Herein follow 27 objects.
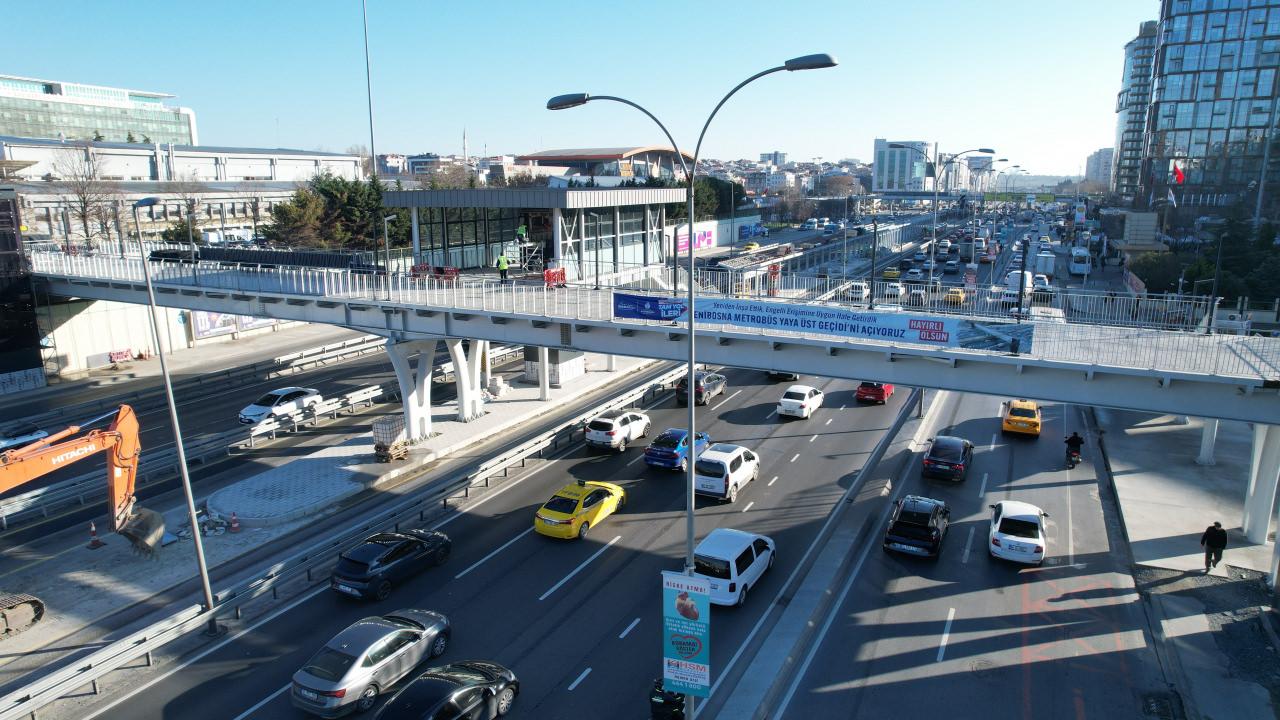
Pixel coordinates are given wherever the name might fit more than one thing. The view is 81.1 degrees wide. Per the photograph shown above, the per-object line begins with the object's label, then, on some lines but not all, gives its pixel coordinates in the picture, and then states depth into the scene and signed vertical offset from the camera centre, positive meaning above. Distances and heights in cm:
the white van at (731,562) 1594 -767
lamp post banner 1025 -583
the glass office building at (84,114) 10888 +1426
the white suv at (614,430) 2634 -788
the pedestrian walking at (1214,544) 1752 -787
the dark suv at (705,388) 3303 -815
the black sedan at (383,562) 1638 -792
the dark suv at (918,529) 1830 -790
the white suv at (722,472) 2198 -783
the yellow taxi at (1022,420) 2830 -800
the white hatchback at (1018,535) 1788 -787
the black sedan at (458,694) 1145 -758
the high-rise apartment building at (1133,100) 14075 +2081
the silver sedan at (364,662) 1241 -778
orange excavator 1561 -600
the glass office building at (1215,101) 8419 +1188
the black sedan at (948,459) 2331 -789
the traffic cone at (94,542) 1950 -862
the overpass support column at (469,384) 2923 -695
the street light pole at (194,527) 1500 -643
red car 3278 -817
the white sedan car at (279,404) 2911 -775
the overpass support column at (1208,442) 2519 -792
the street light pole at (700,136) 1063 +119
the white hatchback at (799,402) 3066 -800
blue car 2439 -789
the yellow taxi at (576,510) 1939 -792
